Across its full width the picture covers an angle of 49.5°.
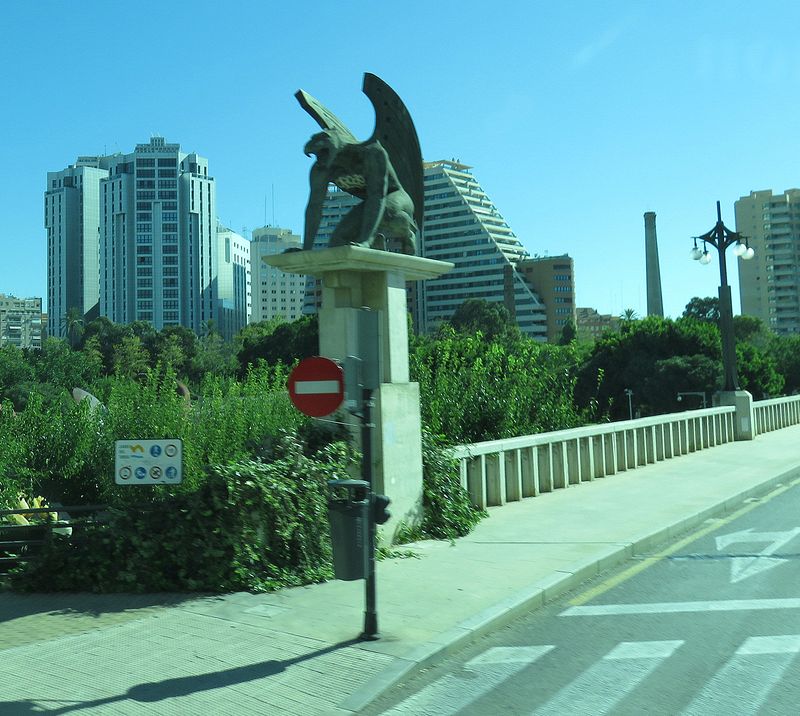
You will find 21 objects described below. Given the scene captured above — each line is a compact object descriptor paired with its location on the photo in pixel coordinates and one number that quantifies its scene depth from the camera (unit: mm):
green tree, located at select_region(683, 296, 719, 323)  132125
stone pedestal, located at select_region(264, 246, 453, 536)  9500
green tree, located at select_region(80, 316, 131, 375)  111281
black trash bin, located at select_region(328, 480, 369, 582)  6418
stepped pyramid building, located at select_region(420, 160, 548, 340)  173875
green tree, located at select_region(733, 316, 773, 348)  115419
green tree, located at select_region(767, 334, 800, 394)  78562
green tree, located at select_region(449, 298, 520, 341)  107125
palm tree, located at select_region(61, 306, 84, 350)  139812
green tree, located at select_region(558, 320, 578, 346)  125750
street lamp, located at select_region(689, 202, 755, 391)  26297
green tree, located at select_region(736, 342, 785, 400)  60469
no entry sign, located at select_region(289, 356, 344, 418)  6836
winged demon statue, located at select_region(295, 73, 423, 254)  10164
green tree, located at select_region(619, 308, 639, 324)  135375
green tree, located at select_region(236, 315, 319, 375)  73375
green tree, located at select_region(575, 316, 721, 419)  63469
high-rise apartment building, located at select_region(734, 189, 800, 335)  179750
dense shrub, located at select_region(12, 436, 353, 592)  7914
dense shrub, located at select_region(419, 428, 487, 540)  10500
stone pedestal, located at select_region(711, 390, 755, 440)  25906
